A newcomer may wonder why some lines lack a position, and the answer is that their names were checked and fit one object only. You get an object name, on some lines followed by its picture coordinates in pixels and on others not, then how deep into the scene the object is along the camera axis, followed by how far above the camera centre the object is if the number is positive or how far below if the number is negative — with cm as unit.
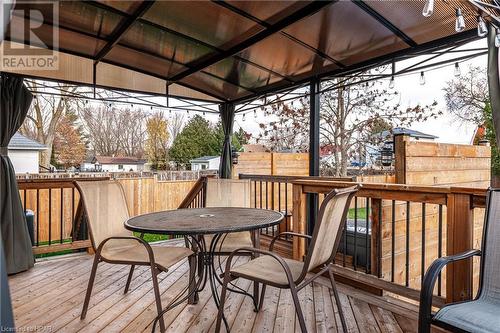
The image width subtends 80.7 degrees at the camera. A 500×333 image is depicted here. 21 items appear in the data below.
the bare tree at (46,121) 966 +155
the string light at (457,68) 304 +105
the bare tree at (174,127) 1366 +186
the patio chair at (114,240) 215 -59
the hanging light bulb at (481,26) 210 +102
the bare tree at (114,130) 1084 +146
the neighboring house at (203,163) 1286 +17
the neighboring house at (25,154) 920 +40
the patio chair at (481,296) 137 -69
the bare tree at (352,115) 633 +117
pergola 205 +123
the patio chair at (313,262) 162 -57
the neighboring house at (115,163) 1352 +16
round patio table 188 -40
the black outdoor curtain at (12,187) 303 -23
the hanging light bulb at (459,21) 200 +101
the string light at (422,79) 333 +103
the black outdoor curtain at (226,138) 530 +54
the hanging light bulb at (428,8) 187 +104
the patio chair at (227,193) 324 -29
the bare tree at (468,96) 549 +142
